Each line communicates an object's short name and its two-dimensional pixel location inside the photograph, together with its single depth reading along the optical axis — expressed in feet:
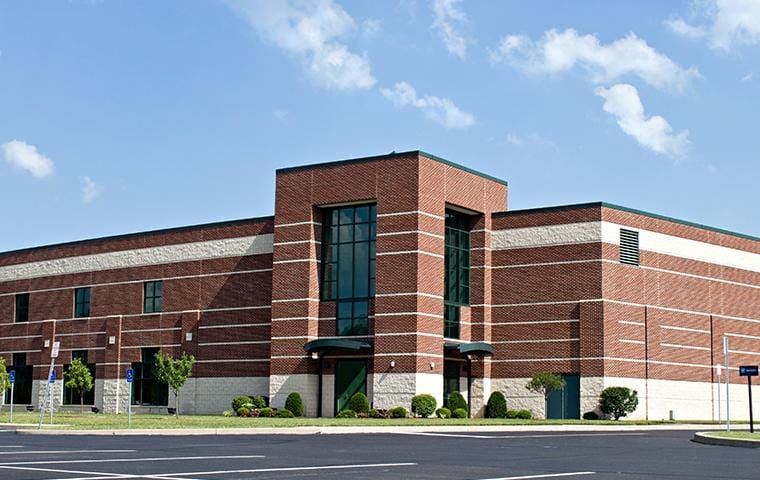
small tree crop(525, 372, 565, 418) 169.17
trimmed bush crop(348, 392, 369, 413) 167.84
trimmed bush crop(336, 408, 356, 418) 165.48
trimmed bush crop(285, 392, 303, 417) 173.99
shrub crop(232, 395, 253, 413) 180.96
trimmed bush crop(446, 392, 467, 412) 171.83
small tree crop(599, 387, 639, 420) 169.37
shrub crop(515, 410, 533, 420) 173.99
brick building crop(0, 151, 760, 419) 172.04
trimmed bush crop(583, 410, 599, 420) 171.63
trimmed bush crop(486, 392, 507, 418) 177.71
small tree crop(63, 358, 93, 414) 209.36
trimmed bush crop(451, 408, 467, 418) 168.35
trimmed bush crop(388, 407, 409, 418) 162.74
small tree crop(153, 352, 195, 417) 187.11
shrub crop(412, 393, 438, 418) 163.43
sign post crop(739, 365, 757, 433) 113.07
